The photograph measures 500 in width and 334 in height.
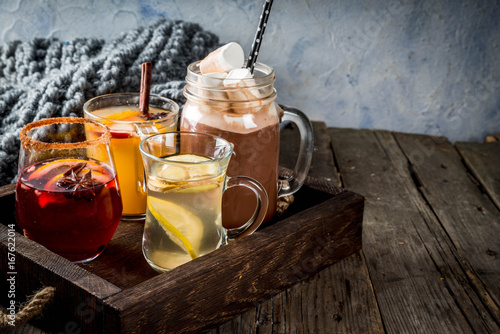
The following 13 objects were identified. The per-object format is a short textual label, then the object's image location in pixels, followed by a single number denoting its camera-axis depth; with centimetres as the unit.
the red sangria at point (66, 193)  63
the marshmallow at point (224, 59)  70
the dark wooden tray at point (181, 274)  55
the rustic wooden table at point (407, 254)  68
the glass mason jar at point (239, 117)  69
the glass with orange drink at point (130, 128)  74
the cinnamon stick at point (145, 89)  77
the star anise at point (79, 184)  63
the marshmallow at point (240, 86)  68
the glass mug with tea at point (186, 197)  62
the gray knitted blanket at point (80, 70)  96
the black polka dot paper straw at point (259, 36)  75
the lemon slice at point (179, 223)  63
